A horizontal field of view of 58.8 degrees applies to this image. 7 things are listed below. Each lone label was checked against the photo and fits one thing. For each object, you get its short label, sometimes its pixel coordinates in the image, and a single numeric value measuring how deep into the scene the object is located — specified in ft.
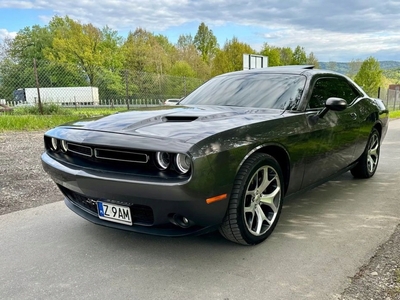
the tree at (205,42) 192.75
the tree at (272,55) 146.51
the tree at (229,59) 113.19
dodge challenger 7.61
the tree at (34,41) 168.14
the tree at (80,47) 134.92
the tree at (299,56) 180.25
